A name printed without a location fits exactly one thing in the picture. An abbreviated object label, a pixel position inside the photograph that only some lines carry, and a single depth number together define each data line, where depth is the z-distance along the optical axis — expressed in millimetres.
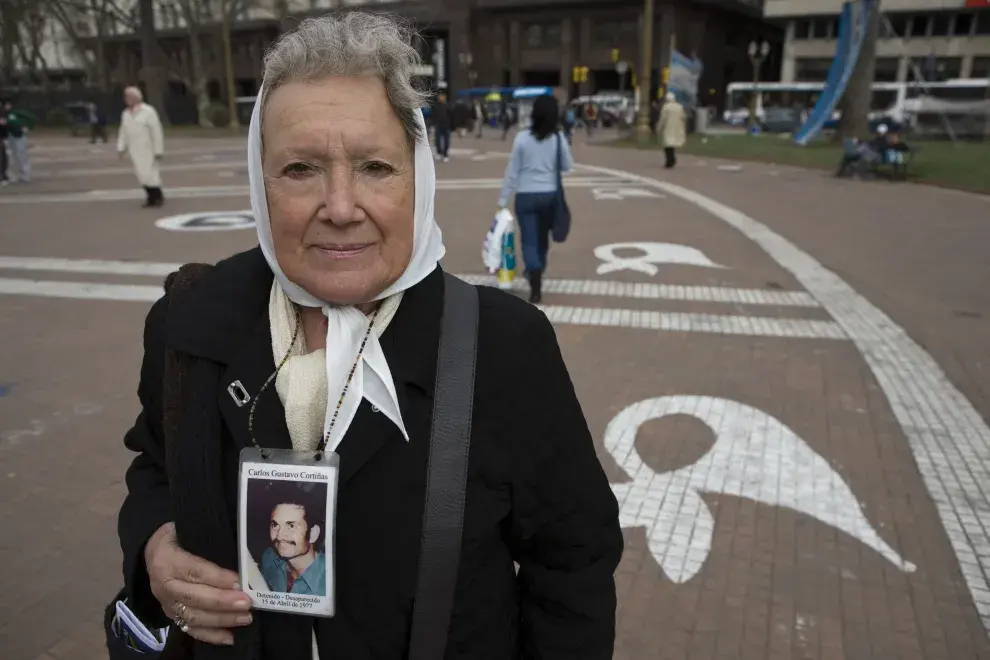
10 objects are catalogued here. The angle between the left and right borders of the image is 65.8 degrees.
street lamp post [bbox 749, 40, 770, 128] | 38875
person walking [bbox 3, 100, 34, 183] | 14781
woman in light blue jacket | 6809
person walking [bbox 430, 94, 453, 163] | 19633
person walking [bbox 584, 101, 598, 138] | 36662
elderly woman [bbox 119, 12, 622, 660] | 1273
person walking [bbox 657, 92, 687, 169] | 18219
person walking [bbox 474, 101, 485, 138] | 33750
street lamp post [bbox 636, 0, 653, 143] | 24953
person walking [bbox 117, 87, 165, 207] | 11750
